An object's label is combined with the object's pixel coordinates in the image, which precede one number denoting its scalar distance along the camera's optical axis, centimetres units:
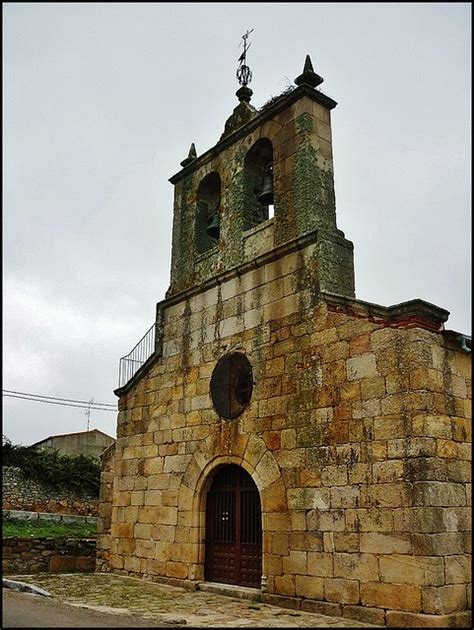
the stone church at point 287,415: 736
